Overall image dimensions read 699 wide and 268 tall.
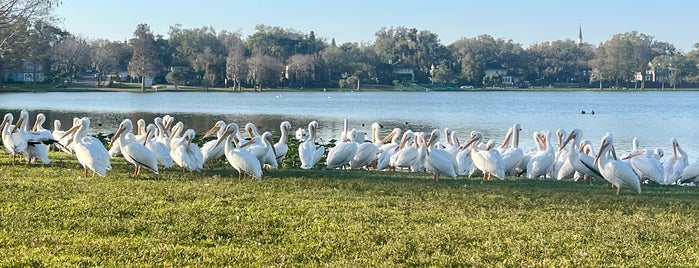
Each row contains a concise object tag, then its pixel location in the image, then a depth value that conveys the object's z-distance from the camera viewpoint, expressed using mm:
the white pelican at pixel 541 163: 15375
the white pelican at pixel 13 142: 14508
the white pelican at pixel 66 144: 16078
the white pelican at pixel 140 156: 13148
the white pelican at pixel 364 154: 16656
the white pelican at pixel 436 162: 14023
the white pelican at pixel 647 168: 14586
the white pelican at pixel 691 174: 15148
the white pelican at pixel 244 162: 12984
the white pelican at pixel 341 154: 16172
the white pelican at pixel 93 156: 12570
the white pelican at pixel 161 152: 13836
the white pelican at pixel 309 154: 15984
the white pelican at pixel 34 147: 14508
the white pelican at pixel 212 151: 15460
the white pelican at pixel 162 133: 16484
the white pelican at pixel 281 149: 16500
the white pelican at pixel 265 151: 14789
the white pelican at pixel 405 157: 15461
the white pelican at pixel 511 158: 15516
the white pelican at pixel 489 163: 14375
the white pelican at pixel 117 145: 15891
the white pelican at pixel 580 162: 13805
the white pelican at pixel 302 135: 22697
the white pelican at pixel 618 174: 12422
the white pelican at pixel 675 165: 15336
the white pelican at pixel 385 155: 16609
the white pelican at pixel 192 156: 13773
